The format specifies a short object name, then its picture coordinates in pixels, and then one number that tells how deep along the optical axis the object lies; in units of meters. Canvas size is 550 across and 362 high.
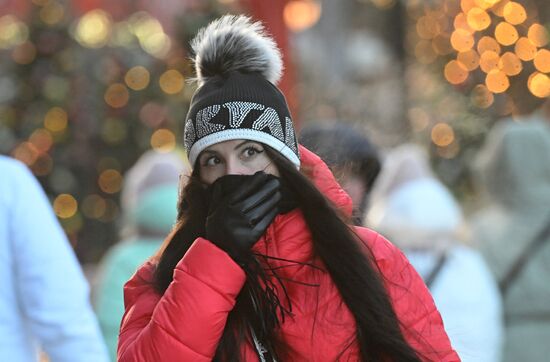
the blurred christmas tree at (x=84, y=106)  20.36
